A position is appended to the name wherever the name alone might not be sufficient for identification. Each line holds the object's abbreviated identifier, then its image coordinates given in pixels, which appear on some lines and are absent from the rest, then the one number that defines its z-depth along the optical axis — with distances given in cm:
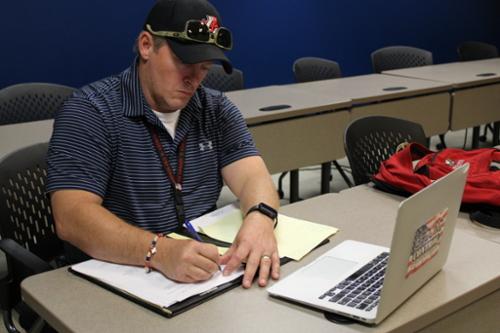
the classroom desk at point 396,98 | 326
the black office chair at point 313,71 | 395
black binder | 106
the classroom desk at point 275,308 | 102
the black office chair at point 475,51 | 546
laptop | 96
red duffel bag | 155
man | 126
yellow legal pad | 134
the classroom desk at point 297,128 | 284
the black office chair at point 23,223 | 153
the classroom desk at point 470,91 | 368
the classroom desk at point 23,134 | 229
